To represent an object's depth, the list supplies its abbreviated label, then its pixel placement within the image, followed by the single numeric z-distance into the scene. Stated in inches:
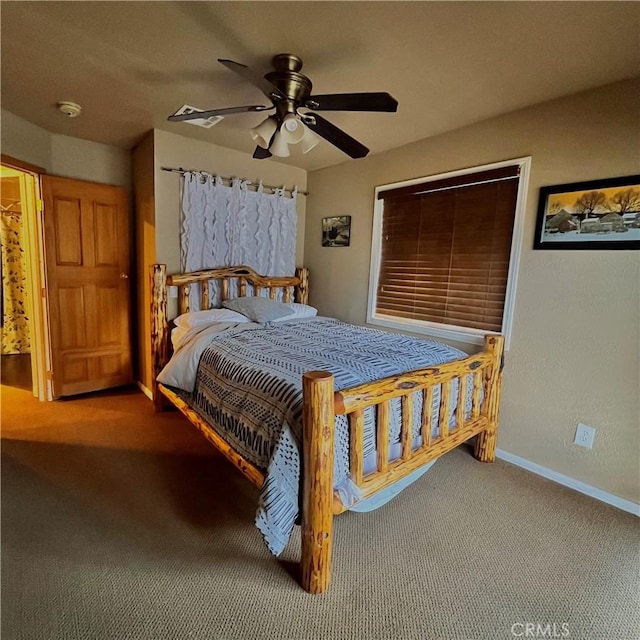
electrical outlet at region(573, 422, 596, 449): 83.2
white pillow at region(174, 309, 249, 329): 112.5
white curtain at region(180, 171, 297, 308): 124.4
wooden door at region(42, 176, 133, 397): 122.0
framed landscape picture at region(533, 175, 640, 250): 76.4
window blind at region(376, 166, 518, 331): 99.2
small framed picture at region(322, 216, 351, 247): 140.8
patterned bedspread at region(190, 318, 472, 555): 55.6
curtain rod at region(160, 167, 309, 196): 118.5
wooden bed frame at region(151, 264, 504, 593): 52.6
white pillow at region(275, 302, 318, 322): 128.5
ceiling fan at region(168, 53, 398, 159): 64.3
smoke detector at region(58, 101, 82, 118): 95.8
